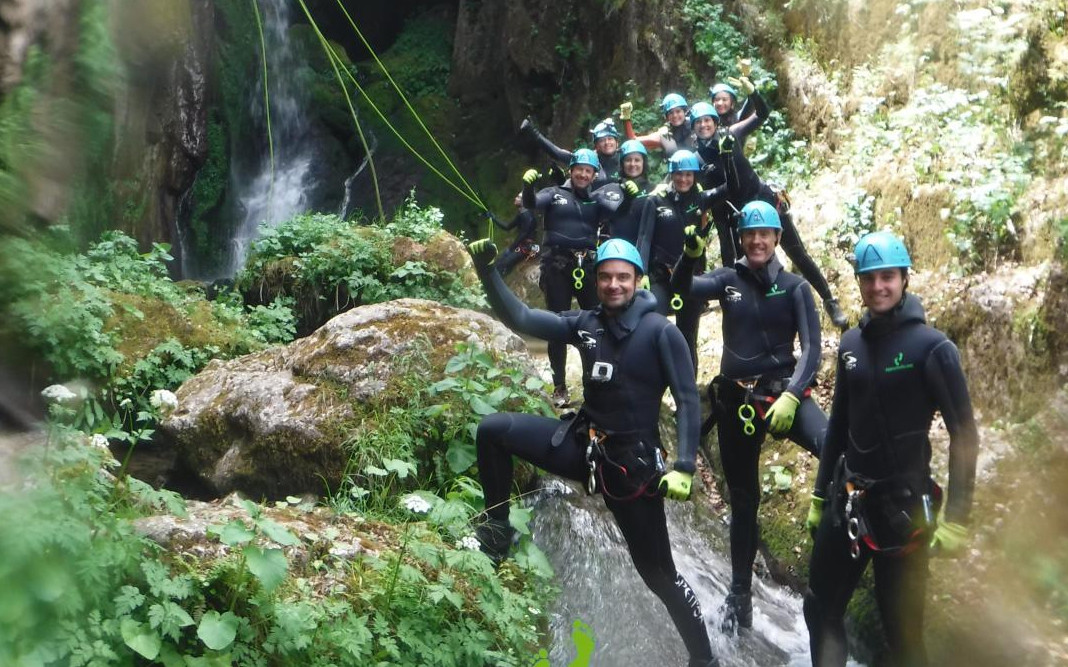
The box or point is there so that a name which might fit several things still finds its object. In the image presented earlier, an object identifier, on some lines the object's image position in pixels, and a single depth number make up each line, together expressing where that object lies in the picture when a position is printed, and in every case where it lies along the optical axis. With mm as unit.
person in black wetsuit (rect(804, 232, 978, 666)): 3688
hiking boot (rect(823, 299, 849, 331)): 7133
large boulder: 5934
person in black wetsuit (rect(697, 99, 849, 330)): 7035
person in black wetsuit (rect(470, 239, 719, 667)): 4398
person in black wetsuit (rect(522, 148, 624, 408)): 7617
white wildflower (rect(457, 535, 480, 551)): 4371
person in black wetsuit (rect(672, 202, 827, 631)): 5090
